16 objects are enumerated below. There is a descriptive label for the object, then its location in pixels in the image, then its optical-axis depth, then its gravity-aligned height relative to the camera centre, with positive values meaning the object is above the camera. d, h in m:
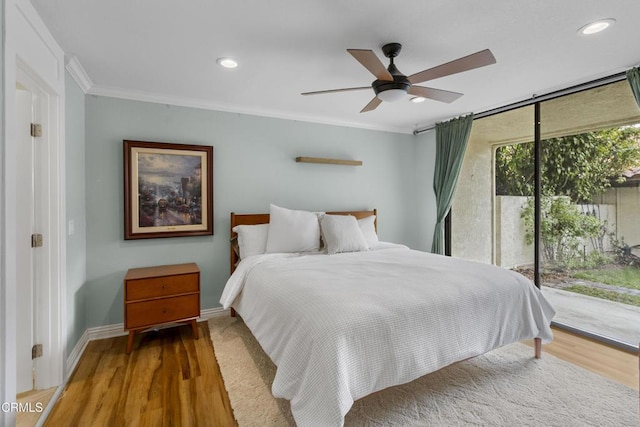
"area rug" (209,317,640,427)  1.84 -1.26
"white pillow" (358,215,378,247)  3.77 -0.25
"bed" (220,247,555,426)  1.54 -0.68
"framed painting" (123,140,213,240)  3.07 +0.22
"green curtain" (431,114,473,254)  3.99 +0.64
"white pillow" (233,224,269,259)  3.24 -0.31
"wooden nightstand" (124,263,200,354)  2.67 -0.79
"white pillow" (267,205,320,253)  3.23 -0.23
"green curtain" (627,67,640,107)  2.47 +1.04
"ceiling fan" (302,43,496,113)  1.85 +0.92
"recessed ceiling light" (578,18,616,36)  1.92 +1.17
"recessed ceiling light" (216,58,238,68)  2.44 +1.20
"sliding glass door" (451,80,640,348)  2.84 +0.06
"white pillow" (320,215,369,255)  3.33 -0.28
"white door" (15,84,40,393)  2.05 -0.13
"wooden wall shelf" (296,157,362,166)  3.86 +0.64
